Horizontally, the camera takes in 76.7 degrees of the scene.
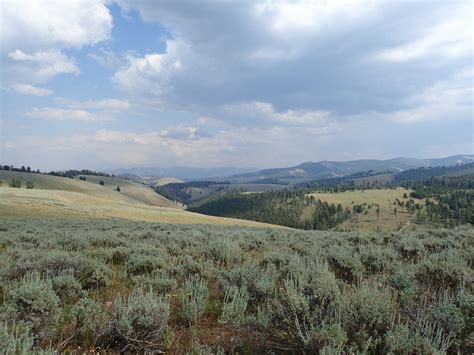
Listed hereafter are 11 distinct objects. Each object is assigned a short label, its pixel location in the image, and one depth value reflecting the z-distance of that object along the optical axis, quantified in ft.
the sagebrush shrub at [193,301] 14.96
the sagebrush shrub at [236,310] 13.61
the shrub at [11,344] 8.99
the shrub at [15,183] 361.55
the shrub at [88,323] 12.52
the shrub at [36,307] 12.18
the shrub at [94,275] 19.86
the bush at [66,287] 16.60
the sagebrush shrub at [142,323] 12.28
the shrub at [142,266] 23.57
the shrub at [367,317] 11.41
